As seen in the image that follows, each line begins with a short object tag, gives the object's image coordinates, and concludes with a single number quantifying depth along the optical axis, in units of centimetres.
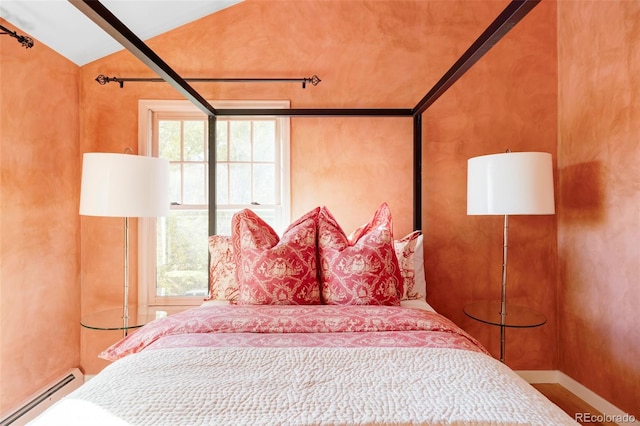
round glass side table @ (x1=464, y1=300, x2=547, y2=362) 211
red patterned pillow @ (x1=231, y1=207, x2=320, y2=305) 181
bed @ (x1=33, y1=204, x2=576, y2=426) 85
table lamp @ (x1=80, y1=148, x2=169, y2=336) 201
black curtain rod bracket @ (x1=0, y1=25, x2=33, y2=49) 193
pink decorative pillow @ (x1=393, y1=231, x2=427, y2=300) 213
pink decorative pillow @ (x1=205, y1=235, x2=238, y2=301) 208
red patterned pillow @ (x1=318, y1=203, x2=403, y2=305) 181
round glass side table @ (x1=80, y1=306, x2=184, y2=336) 206
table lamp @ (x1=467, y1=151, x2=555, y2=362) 204
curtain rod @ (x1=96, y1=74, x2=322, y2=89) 261
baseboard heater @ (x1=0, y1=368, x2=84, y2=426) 209
